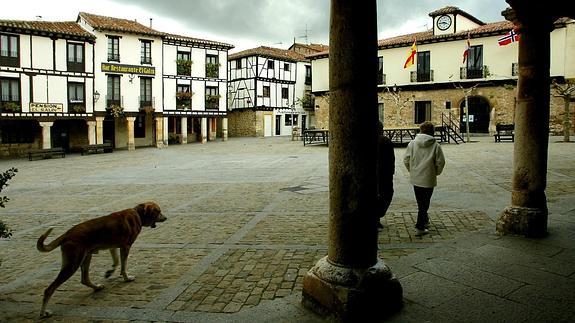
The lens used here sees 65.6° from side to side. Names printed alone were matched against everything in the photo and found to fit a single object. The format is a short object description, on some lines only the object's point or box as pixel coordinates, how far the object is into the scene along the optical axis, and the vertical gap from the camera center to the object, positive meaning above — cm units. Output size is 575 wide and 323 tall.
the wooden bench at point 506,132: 2580 +21
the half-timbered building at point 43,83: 2670 +346
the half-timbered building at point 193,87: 3488 +413
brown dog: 397 -96
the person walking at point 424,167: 627 -44
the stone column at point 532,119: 552 +20
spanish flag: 3228 +588
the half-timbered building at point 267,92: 4438 +467
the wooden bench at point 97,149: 2887 -74
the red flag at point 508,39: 2360 +513
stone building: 3077 +491
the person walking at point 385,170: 655 -51
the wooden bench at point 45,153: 2582 -91
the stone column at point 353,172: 331 -27
